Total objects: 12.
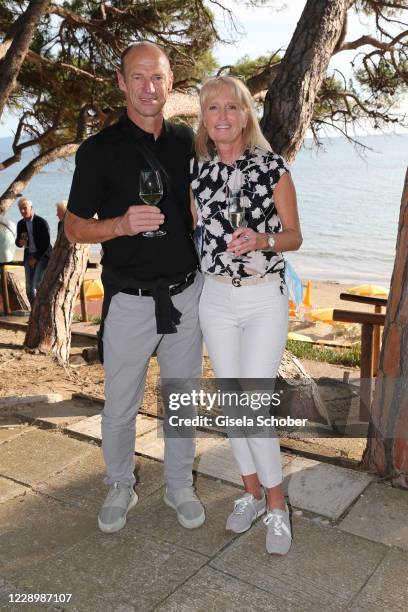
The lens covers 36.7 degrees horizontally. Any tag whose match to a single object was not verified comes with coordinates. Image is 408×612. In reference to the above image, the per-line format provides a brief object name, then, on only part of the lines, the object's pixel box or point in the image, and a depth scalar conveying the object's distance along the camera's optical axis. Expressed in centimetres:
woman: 224
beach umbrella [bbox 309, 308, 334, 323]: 1082
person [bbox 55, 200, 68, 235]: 765
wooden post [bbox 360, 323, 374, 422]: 411
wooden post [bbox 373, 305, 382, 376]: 467
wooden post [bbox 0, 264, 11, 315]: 872
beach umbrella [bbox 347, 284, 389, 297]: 1060
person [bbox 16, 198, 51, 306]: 814
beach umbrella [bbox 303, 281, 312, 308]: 1251
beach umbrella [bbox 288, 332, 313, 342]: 884
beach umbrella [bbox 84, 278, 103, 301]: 1140
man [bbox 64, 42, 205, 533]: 231
